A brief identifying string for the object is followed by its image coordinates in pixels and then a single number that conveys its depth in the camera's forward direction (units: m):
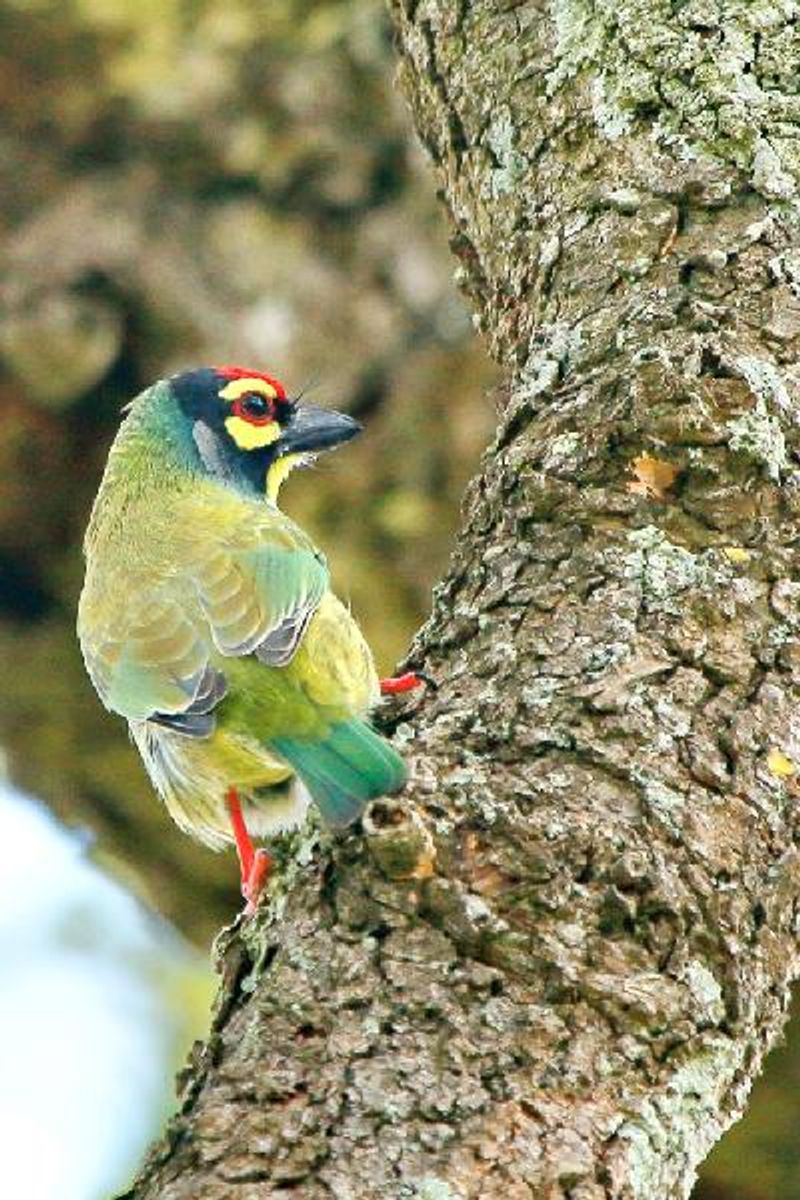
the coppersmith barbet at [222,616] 7.02
